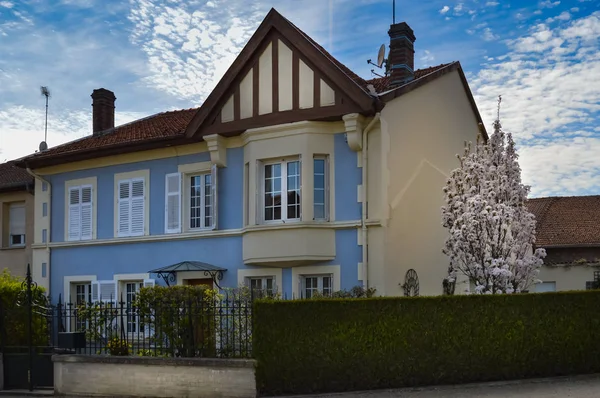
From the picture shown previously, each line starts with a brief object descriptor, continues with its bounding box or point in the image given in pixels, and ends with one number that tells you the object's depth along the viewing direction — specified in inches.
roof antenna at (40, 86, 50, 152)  1033.5
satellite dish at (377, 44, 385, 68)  820.0
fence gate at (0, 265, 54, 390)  570.3
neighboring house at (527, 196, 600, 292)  1147.3
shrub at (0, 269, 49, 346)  583.5
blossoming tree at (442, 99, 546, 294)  657.0
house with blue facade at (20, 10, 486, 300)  652.7
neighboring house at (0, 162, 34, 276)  898.7
